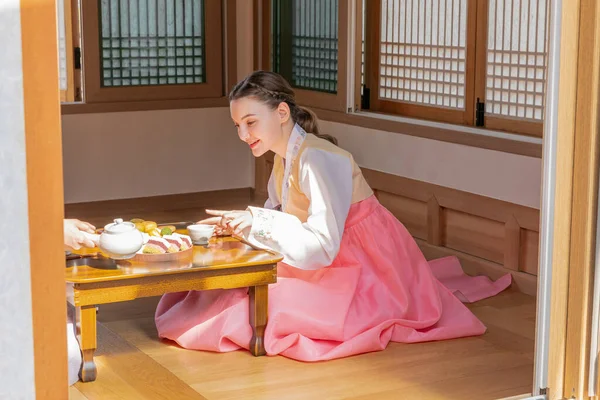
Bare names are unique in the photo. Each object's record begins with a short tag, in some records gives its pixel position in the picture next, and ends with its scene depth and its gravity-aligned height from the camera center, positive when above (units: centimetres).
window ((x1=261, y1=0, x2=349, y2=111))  738 -45
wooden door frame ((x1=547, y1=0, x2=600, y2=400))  361 -63
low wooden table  425 -99
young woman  477 -109
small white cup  474 -91
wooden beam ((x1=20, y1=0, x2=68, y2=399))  273 -46
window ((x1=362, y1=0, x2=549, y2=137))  606 -44
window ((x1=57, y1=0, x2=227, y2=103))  811 -49
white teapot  434 -86
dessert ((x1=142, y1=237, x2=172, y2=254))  449 -91
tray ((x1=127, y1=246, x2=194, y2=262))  447 -94
